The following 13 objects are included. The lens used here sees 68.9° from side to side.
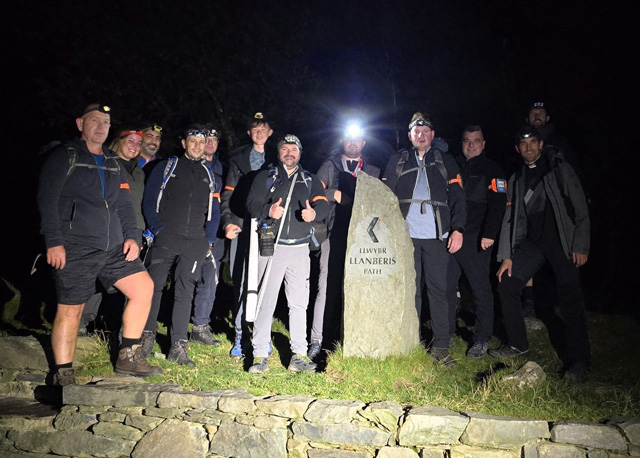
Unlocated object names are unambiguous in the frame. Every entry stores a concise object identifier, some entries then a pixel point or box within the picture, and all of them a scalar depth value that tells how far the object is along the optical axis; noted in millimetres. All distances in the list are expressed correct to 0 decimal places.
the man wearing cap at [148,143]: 5941
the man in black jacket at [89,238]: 4004
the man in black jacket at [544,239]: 4727
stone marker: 4746
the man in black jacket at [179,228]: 4934
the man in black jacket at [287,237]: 4676
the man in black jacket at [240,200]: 5293
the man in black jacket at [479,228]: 5363
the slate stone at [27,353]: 4711
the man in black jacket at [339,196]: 5633
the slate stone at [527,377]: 4176
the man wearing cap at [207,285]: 5602
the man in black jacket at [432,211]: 5102
